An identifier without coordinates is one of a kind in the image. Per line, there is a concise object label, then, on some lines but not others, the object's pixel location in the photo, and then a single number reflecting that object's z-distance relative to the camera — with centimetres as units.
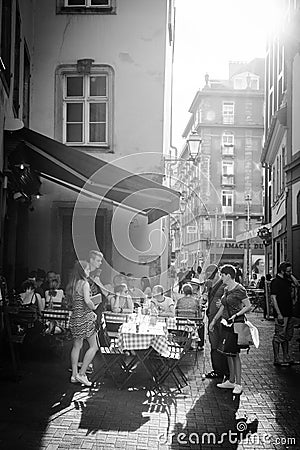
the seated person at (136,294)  941
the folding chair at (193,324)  839
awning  848
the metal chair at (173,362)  653
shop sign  4347
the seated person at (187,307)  915
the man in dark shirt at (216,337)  720
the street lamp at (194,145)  1336
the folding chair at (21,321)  737
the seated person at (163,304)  851
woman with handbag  644
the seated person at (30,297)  811
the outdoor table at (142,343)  643
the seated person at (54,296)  892
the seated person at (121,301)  846
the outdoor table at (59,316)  802
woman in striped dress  654
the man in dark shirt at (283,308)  815
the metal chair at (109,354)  657
